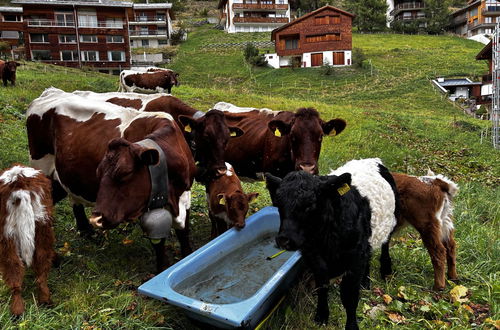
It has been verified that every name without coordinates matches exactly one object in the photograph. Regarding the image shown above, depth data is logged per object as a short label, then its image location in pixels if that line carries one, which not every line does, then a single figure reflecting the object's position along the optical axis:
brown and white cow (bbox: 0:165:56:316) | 3.26
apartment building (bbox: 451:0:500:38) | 56.91
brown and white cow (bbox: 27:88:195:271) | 3.40
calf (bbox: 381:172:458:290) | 4.37
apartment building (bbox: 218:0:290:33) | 57.72
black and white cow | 3.05
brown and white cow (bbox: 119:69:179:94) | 19.55
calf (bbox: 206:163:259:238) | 4.91
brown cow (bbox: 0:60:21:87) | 16.14
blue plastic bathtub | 2.86
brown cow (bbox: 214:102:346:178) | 5.21
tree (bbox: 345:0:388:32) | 57.19
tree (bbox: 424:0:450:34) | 59.41
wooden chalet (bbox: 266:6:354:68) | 39.25
